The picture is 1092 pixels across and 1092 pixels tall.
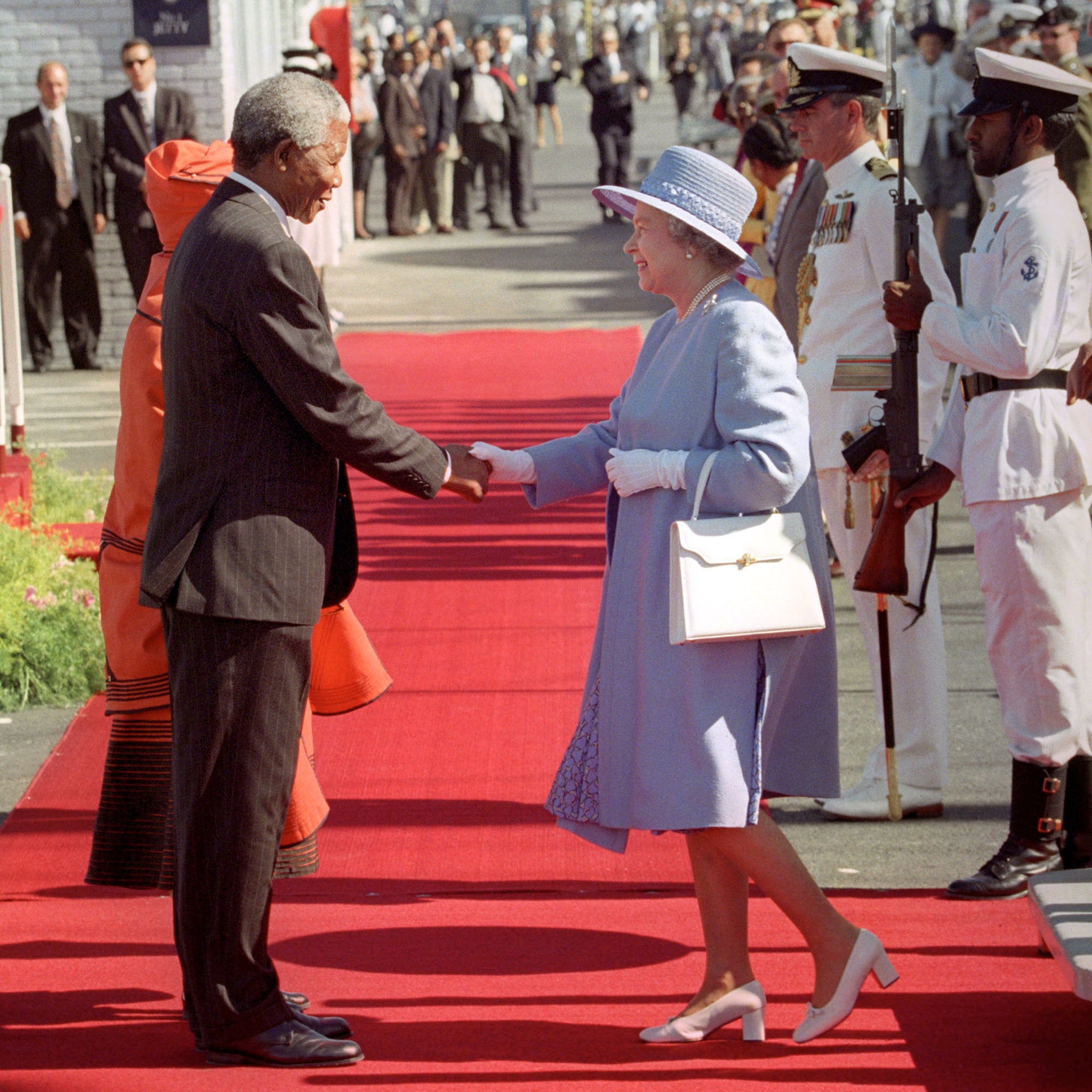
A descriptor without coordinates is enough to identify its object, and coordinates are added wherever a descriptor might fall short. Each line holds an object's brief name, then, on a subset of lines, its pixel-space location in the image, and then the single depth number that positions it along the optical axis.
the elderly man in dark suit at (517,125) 42.32
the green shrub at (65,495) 17.47
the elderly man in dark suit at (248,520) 6.83
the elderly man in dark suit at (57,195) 25.60
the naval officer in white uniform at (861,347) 10.29
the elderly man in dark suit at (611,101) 42.70
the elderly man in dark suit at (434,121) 41.09
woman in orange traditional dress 8.38
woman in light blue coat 7.08
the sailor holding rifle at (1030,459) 8.85
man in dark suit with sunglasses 25.27
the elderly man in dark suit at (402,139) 40.59
